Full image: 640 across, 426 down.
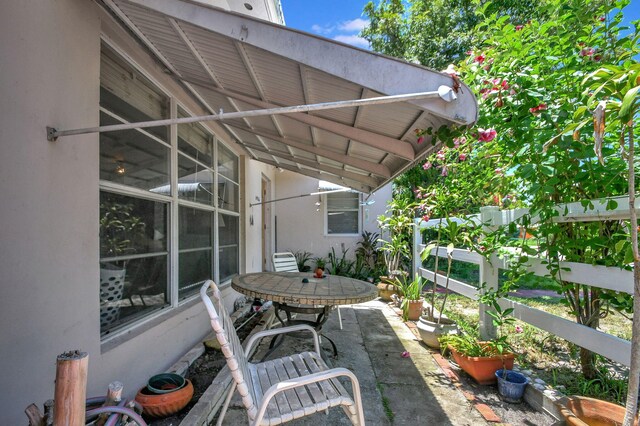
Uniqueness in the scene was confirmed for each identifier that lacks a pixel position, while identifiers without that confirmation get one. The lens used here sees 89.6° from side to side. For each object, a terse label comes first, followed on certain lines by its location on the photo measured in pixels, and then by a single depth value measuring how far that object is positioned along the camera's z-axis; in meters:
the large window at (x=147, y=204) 2.19
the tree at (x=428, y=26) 9.09
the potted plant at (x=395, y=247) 5.45
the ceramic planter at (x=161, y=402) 2.05
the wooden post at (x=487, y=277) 3.26
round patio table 2.63
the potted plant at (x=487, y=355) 2.79
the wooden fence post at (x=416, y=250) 5.52
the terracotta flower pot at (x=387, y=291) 6.15
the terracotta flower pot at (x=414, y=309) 4.82
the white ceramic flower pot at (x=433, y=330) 3.59
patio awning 1.75
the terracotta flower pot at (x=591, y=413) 1.76
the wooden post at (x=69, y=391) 0.97
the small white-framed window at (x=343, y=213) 8.70
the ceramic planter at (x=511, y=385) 2.60
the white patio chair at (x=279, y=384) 1.48
